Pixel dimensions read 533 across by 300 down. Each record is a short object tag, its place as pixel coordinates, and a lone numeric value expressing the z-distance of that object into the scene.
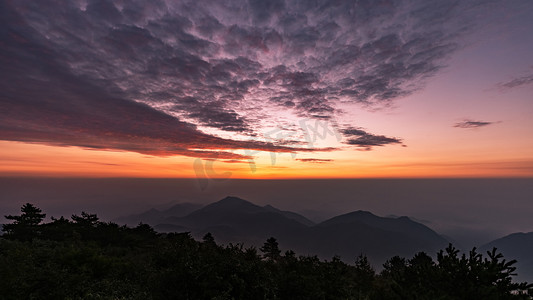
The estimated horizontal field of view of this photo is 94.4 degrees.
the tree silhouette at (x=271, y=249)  51.62
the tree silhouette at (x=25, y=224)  31.59
